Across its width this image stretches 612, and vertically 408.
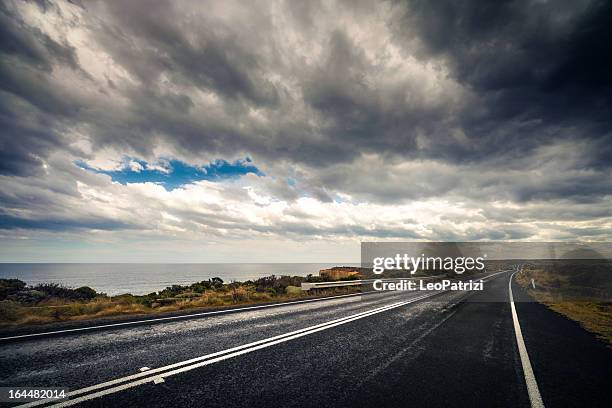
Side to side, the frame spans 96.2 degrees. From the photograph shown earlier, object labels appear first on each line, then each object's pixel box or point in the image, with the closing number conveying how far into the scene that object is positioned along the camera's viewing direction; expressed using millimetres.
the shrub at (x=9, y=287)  13223
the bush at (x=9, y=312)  8227
